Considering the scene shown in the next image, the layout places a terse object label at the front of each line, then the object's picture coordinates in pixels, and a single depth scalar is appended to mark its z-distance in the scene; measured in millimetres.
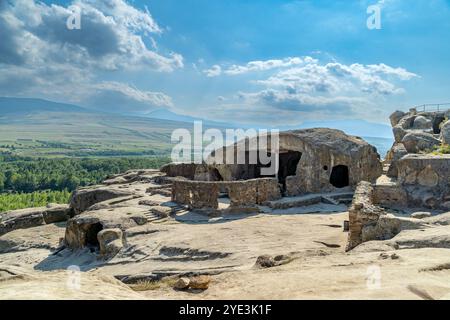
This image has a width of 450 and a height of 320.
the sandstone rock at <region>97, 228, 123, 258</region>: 17266
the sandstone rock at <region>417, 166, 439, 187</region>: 18328
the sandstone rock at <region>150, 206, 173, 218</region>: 21094
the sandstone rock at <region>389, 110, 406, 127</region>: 48825
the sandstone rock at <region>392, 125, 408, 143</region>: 40534
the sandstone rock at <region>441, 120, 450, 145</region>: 32656
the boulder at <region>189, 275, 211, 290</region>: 8148
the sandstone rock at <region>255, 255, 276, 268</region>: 10430
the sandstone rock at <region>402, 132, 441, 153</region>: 33469
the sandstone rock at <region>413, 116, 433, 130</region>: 40778
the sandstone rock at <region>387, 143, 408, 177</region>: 27100
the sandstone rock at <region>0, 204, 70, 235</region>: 26188
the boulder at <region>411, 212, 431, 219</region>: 14350
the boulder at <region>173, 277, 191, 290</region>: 8250
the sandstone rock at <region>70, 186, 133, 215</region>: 27656
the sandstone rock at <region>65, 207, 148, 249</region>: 19578
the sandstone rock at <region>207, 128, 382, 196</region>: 25469
